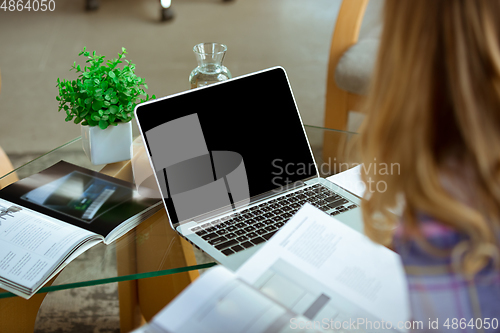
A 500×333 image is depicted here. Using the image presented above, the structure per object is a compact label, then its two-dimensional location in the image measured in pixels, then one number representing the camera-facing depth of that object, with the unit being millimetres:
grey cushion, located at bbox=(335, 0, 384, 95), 1795
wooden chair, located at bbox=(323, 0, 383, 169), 1815
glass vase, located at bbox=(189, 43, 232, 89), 1197
